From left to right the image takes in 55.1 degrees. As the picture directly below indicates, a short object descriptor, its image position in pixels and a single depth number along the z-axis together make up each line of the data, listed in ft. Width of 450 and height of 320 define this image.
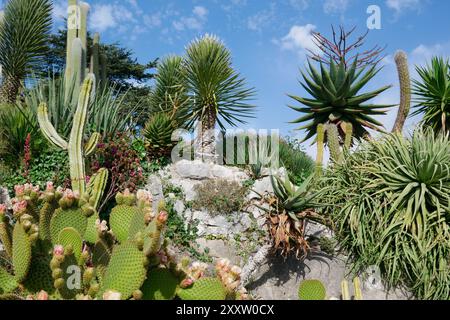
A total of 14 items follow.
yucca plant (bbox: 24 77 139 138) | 25.26
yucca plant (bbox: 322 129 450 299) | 17.72
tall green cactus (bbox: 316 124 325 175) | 23.58
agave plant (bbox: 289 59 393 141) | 24.00
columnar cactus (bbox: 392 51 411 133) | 25.14
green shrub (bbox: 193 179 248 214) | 23.99
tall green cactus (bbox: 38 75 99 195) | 19.75
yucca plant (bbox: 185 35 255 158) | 30.09
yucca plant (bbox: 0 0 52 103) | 37.09
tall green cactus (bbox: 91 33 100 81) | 36.11
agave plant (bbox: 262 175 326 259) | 18.88
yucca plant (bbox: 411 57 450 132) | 27.96
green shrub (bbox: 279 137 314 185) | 33.54
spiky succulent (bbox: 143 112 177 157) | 28.04
